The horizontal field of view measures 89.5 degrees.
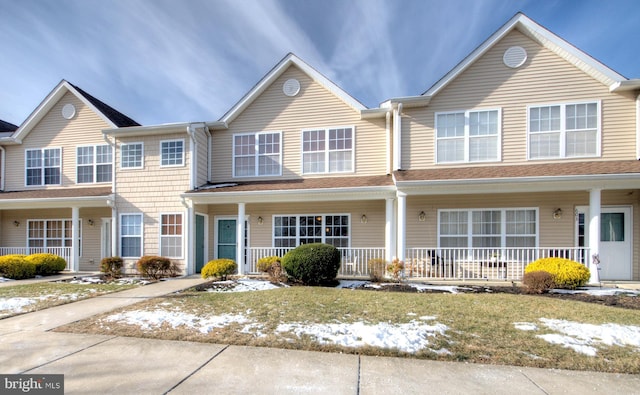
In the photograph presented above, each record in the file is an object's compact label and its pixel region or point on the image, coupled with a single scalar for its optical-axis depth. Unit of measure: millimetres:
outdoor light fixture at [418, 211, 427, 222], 11539
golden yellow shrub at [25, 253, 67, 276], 12238
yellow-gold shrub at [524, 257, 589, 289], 8633
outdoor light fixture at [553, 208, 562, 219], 10711
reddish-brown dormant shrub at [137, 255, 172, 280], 11406
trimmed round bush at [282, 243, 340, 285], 9453
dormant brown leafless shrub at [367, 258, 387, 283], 10227
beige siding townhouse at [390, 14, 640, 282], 10352
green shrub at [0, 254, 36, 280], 11562
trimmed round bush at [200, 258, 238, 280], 10531
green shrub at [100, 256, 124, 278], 11883
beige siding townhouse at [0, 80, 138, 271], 13891
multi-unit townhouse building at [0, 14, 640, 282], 10477
